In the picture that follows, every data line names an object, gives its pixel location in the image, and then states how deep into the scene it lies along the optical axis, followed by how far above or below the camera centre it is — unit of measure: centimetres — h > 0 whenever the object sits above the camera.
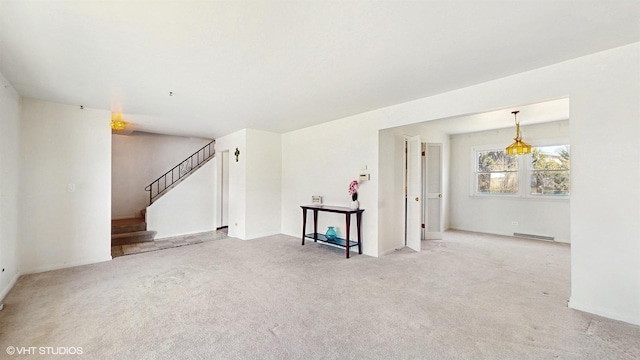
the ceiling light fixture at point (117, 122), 472 +111
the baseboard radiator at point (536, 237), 563 -127
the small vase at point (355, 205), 462 -45
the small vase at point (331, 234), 485 -102
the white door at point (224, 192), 711 -33
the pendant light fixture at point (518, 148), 504 +62
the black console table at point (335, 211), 438 -81
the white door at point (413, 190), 496 -20
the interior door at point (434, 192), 603 -29
